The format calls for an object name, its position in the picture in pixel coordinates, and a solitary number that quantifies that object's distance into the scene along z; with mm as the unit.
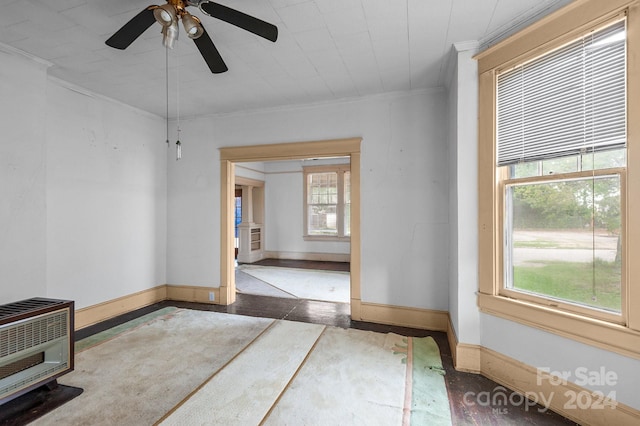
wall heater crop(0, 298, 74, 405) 1815
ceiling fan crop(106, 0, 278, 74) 1545
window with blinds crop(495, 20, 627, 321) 1680
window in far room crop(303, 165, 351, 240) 7719
